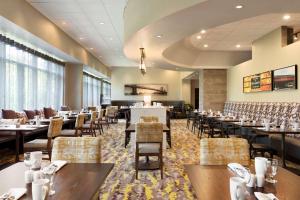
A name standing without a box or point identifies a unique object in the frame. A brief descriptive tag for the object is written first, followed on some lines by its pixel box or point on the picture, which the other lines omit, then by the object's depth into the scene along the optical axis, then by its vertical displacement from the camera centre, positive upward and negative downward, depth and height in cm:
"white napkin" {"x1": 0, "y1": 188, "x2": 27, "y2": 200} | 105 -52
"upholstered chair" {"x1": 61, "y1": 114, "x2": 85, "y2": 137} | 481 -79
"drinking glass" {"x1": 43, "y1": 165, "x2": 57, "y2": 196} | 115 -47
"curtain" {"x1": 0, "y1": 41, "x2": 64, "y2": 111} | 568 +70
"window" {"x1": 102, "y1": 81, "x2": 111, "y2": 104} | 1688 +66
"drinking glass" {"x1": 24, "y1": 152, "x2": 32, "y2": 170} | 143 -45
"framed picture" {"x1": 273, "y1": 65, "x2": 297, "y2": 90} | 521 +64
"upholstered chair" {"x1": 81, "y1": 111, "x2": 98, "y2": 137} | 618 -85
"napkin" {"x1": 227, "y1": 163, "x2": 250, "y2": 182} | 127 -50
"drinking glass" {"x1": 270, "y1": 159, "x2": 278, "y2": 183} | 132 -48
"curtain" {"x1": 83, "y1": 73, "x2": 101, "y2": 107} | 1218 +69
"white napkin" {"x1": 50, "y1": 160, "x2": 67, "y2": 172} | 149 -51
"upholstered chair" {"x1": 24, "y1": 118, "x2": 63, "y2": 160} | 356 -80
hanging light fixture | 657 +157
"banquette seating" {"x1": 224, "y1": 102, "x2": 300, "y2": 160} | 424 -40
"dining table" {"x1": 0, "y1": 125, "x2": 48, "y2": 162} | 357 -53
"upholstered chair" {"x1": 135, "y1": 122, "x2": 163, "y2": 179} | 327 -62
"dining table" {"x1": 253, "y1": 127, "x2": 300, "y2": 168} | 360 -57
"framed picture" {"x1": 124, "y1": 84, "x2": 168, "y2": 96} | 1402 +81
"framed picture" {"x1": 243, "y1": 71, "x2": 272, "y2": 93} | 630 +65
